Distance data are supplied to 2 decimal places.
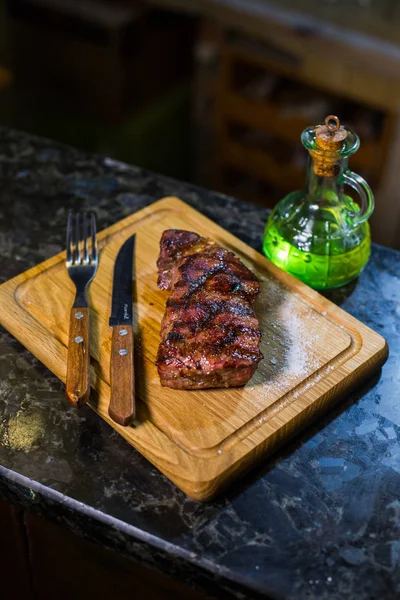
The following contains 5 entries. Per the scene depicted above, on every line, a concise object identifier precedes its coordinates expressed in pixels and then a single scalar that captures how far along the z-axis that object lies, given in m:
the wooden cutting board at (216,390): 1.05
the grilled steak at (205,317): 1.10
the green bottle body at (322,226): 1.26
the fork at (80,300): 1.10
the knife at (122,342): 1.06
